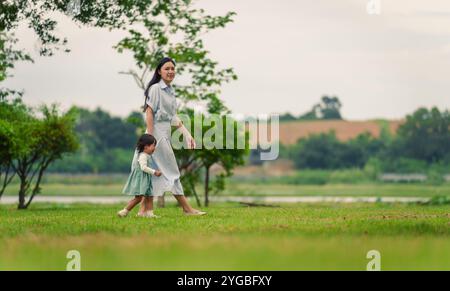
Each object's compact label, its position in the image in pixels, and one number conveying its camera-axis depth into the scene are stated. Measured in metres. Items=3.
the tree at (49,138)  20.12
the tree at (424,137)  46.45
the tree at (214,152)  20.22
